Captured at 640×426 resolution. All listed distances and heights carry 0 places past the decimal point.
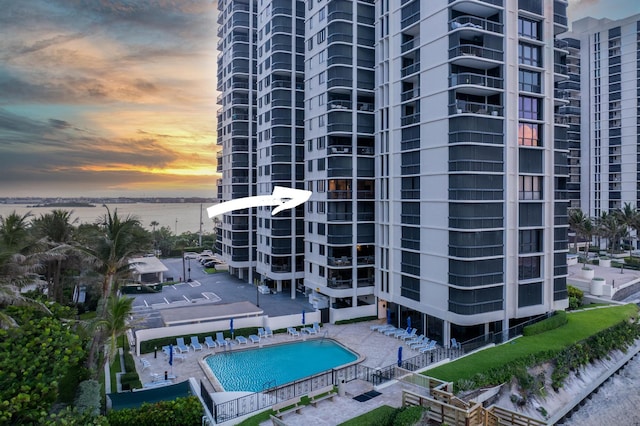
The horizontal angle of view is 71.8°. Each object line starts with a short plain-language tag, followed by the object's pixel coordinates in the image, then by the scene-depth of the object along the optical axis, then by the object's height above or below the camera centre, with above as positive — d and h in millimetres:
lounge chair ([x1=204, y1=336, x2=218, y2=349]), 32062 -9701
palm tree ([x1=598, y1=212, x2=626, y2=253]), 61875 -2820
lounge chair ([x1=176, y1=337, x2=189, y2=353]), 30764 -9588
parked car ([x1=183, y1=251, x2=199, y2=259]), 71456 -7437
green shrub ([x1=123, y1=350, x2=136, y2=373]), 26783 -9583
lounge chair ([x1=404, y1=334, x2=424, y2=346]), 32081 -9701
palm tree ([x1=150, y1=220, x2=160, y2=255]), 72812 -5968
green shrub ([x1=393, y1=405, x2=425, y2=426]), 18172 -8736
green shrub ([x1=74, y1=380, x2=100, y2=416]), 18078 -7924
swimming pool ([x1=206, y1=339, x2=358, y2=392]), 26828 -10323
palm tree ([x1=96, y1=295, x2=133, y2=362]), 20344 -5083
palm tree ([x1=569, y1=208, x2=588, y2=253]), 59250 -1841
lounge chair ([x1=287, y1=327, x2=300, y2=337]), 34875 -9712
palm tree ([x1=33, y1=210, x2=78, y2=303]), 35344 -1860
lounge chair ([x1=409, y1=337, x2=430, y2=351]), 31547 -9783
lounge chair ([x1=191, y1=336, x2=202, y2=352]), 31594 -9681
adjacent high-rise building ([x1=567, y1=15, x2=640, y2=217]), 76500 +16802
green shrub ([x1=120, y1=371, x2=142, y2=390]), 24422 -9587
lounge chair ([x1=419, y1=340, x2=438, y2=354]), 31023 -9886
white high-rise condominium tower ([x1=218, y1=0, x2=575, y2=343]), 29938 +3752
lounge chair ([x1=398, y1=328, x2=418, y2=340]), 33562 -9671
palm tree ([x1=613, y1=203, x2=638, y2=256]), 64062 -1435
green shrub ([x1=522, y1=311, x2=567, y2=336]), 30238 -8237
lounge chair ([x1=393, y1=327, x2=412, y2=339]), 33969 -9604
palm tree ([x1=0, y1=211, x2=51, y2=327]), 18716 -2726
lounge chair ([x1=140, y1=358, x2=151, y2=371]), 27891 -9828
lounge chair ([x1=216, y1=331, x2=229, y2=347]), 32250 -9606
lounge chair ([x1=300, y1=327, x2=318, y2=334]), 35469 -9755
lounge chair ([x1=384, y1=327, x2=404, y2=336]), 34431 -9618
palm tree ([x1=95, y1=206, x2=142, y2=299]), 25766 -2037
